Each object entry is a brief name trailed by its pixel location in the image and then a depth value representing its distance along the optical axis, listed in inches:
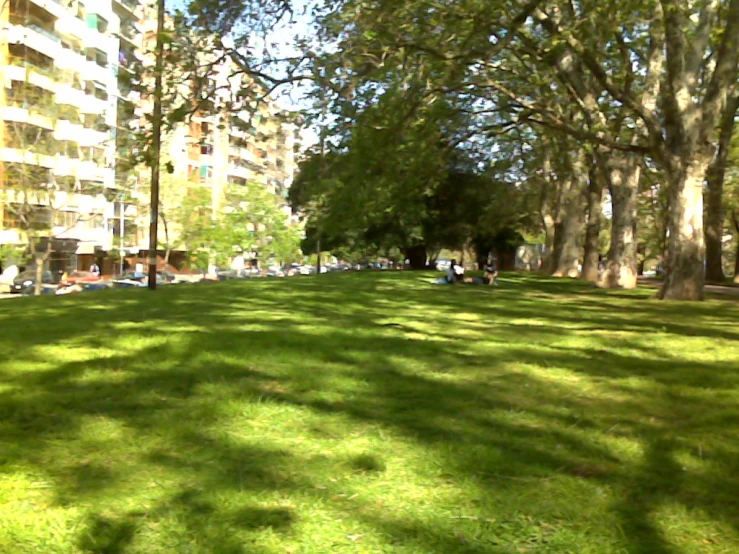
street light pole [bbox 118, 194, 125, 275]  2326.5
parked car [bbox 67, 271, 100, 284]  1845.0
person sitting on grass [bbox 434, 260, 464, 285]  955.6
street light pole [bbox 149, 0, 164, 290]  516.7
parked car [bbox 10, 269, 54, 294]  1469.0
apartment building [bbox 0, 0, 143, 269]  1220.5
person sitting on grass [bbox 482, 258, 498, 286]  953.5
